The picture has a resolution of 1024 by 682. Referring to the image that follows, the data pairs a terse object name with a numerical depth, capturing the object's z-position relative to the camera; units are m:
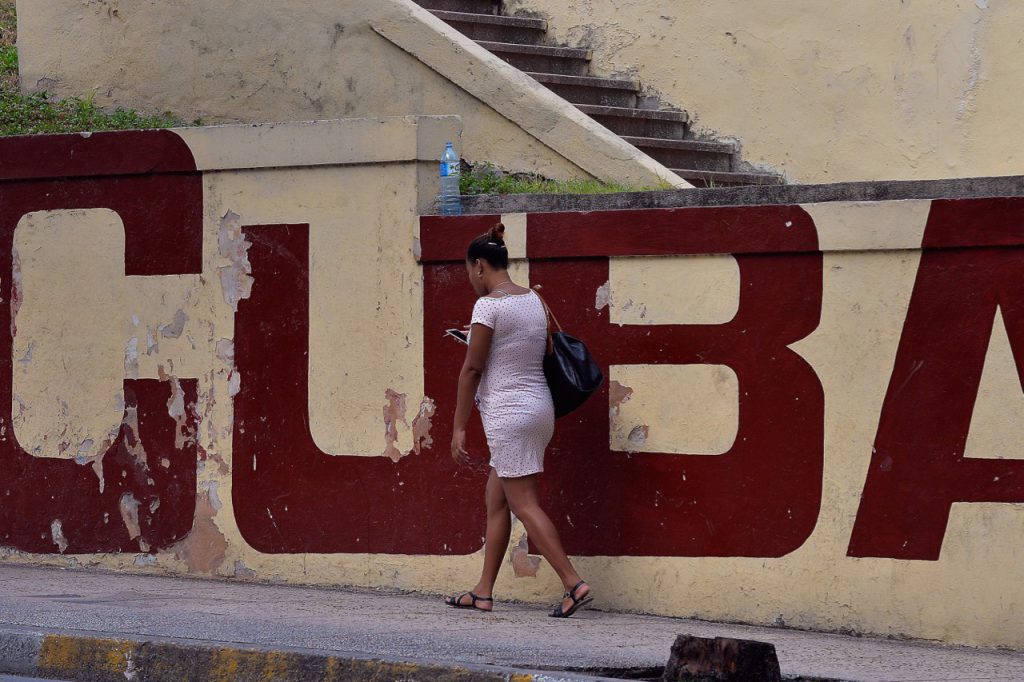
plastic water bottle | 15.26
